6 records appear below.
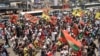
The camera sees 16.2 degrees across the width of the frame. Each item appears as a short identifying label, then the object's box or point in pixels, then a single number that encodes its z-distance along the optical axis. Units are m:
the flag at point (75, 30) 24.45
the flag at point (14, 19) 35.26
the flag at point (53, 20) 31.68
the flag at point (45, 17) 33.25
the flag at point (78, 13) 39.44
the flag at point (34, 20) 33.19
